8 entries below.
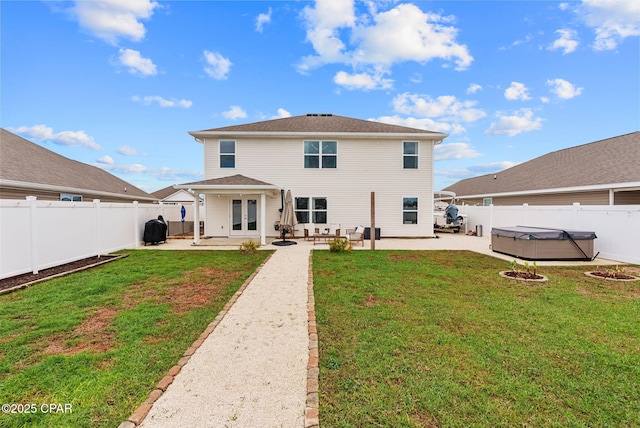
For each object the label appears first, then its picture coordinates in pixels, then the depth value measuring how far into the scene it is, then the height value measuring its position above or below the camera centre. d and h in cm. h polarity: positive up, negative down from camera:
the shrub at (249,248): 1027 -120
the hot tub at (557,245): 913 -106
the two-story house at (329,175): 1496 +218
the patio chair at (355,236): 1218 -96
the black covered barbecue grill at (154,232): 1267 -72
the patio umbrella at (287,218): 1270 -13
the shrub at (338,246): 1052 -120
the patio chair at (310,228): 1490 -71
